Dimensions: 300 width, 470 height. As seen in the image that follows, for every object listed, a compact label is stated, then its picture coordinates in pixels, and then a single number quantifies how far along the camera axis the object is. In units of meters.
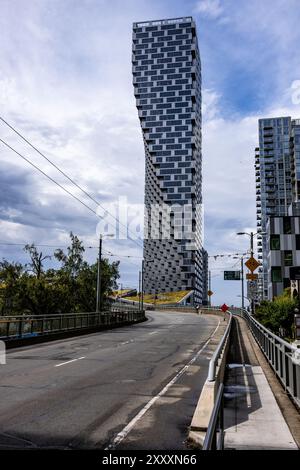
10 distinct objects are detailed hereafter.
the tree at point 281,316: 30.89
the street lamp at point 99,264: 36.69
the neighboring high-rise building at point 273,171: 169.88
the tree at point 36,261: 57.47
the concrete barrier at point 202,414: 6.97
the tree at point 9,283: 53.03
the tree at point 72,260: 60.97
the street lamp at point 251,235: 36.36
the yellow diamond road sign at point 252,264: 26.66
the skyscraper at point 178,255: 189.38
